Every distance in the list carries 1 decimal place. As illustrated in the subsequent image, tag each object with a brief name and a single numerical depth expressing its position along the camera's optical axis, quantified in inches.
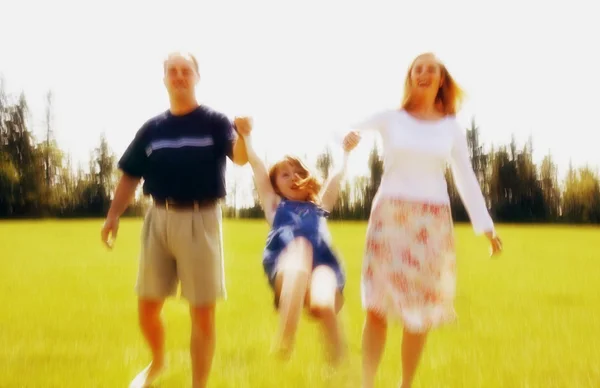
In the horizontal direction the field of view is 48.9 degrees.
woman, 141.0
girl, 135.9
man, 140.5
